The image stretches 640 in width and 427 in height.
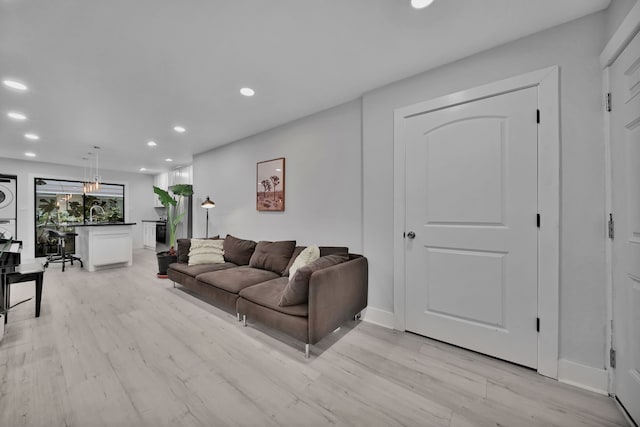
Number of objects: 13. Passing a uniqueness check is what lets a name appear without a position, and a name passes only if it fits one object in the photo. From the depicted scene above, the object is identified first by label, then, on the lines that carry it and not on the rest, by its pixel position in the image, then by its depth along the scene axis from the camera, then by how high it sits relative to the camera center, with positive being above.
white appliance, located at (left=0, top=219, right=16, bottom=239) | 5.59 -0.28
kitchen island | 4.94 -0.64
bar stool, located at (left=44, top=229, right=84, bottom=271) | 5.27 -0.94
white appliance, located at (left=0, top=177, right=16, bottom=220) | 5.62 +0.39
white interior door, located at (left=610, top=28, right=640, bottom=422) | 1.33 -0.06
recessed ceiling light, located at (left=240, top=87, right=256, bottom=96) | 2.70 +1.36
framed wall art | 3.68 +0.44
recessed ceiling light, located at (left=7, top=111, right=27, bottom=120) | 3.20 +1.32
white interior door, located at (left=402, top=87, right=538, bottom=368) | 1.85 -0.11
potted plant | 4.36 -0.20
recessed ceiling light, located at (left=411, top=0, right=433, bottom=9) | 1.56 +1.34
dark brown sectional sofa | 2.01 -0.77
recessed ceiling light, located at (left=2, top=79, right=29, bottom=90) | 2.45 +1.33
